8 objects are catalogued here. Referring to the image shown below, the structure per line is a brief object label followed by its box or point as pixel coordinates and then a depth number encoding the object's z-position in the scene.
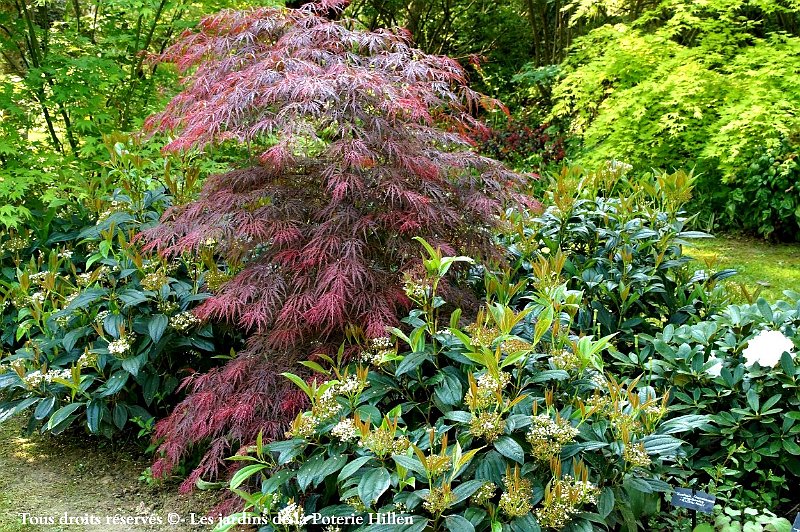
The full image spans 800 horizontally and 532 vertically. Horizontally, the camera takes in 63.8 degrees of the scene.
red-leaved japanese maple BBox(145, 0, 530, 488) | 2.40
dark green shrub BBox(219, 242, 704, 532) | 1.92
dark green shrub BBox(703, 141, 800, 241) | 6.01
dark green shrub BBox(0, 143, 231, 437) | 2.93
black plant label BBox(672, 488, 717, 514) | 2.04
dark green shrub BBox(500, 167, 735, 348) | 3.09
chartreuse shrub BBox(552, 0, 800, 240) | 5.66
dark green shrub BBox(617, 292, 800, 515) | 2.36
